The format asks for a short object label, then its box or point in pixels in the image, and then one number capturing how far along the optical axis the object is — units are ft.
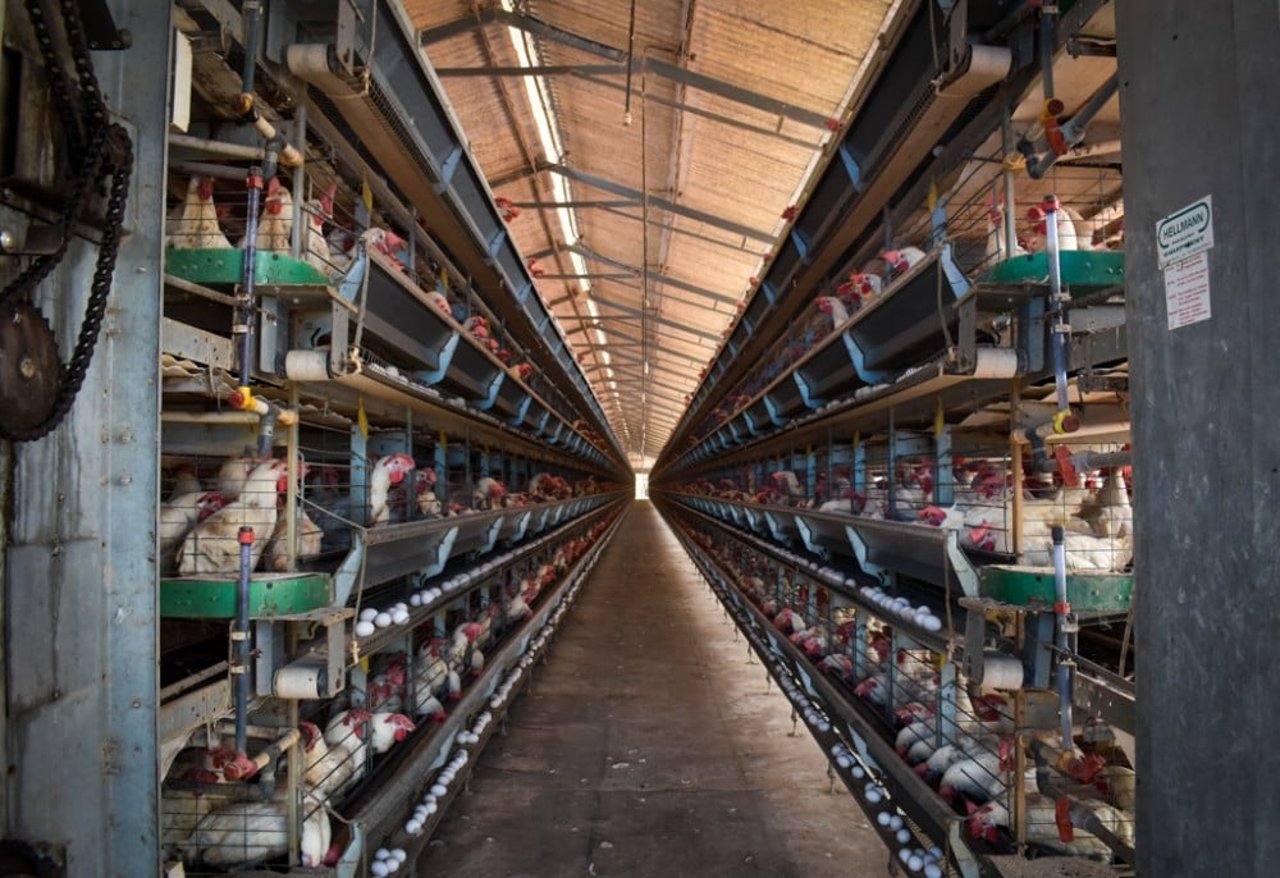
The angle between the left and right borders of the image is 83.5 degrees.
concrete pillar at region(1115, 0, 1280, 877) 3.17
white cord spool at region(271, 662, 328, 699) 7.00
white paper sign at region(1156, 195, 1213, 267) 3.48
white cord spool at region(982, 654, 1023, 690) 6.58
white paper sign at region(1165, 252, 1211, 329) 3.51
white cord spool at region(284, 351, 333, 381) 7.23
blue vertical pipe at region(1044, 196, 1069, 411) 6.17
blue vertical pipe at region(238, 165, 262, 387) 6.77
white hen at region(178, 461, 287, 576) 7.37
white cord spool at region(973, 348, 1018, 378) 6.84
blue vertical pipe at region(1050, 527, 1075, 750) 6.10
